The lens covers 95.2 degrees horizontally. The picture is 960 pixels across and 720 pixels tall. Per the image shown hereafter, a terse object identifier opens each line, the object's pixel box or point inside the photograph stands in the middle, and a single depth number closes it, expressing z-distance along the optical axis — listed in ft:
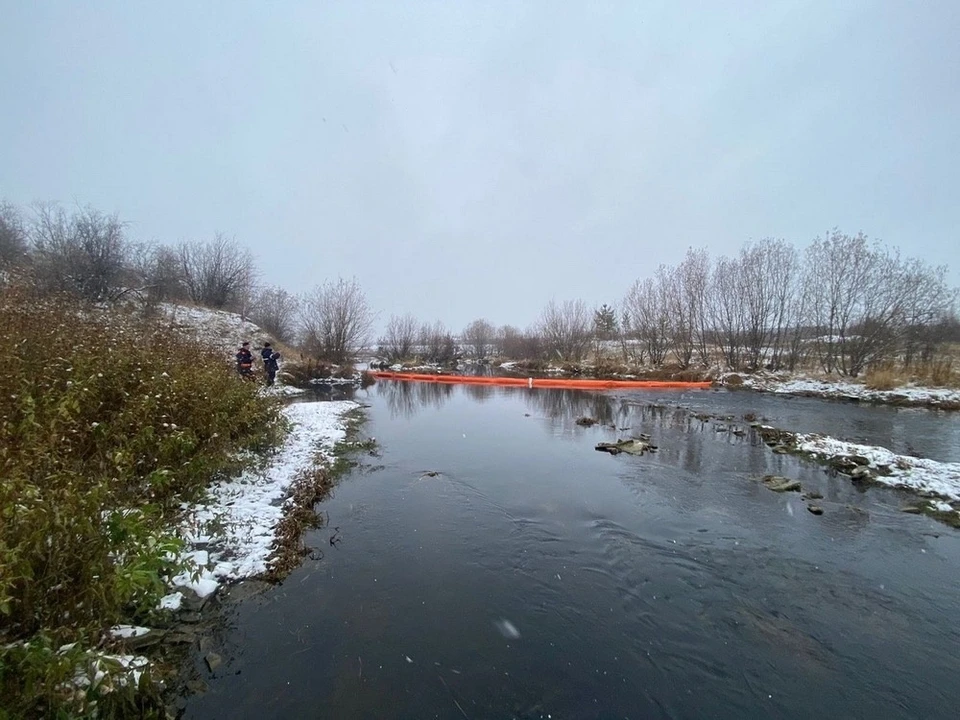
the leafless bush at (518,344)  164.45
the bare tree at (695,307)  112.16
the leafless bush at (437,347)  163.32
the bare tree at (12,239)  67.46
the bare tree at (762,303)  100.63
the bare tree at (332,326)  105.81
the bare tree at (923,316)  84.58
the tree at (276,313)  129.08
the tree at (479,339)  182.29
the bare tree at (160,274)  89.25
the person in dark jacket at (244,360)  42.01
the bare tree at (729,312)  104.47
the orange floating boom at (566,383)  89.35
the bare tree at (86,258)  75.10
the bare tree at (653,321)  122.21
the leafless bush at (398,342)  158.30
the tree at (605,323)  163.98
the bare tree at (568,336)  154.81
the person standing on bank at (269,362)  66.59
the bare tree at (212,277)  108.37
